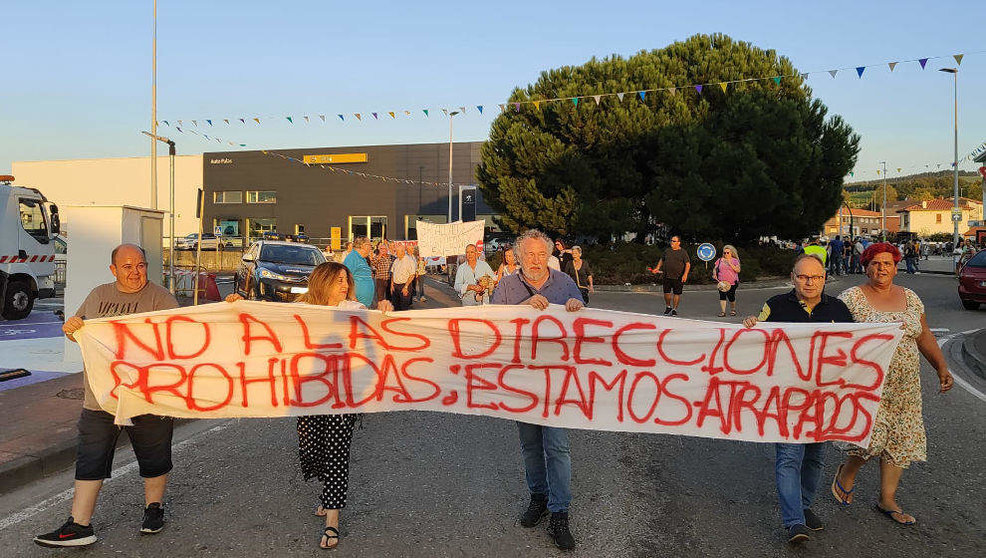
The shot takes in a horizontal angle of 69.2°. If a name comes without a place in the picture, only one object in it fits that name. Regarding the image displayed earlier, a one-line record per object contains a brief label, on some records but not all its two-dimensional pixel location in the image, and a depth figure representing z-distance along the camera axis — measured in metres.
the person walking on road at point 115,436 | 3.99
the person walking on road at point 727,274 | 15.60
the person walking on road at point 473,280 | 9.30
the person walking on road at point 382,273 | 15.97
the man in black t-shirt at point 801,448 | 4.02
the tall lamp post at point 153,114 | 26.50
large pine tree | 27.33
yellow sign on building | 65.69
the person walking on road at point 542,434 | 4.07
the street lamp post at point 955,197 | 38.16
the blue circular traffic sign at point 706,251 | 19.91
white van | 14.81
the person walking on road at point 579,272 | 12.22
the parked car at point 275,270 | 17.02
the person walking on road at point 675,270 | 15.27
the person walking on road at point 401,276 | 13.18
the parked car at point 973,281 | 17.12
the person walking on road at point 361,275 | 8.91
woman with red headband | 4.29
